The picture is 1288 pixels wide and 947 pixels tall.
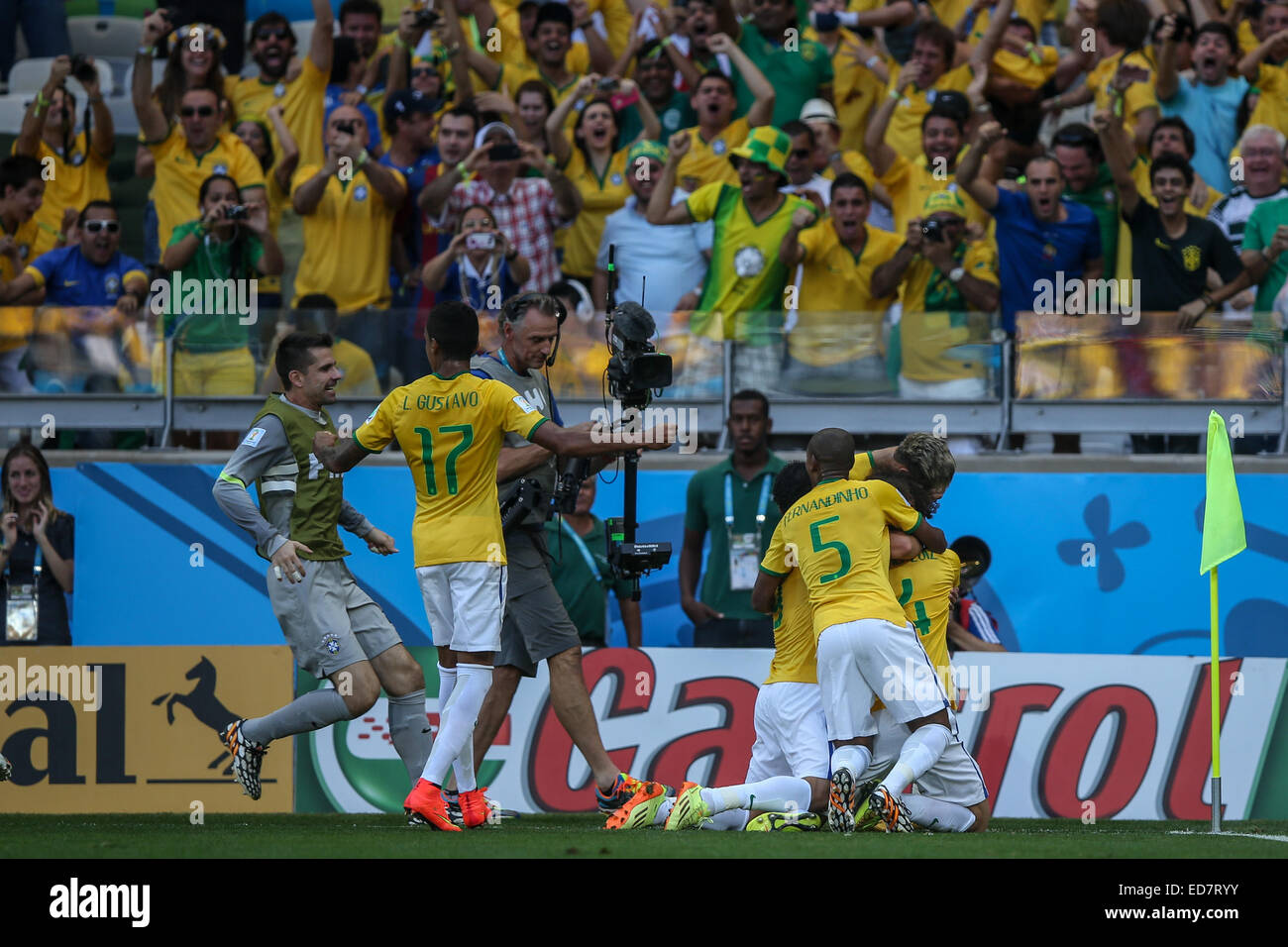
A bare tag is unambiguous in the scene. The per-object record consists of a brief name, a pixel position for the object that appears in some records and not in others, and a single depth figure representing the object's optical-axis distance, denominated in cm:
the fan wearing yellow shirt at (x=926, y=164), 1160
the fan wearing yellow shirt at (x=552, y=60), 1278
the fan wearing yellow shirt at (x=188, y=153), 1203
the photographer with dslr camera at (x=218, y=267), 1075
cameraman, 727
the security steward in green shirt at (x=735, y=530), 962
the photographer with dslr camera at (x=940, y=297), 1066
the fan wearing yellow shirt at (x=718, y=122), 1204
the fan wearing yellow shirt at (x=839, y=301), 1073
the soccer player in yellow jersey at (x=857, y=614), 695
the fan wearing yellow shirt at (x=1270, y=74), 1238
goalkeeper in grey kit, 736
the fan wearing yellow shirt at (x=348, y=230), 1148
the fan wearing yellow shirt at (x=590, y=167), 1189
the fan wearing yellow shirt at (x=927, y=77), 1270
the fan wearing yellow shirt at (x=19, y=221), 1104
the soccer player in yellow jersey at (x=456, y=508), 668
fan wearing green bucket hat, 1076
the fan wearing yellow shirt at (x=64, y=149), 1259
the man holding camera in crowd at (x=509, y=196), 1112
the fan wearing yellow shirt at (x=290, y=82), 1270
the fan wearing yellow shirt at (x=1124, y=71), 1241
